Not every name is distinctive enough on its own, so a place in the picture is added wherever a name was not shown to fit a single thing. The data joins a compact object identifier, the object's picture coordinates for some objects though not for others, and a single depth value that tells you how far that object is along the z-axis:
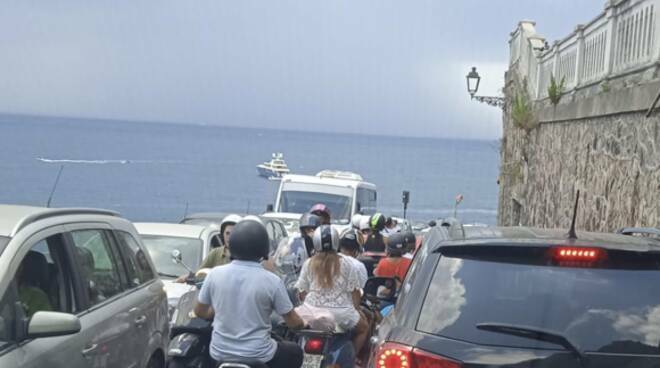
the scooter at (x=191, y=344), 6.39
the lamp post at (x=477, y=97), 27.62
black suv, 4.04
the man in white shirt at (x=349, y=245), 8.58
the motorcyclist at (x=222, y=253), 9.45
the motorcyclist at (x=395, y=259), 9.15
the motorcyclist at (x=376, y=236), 13.60
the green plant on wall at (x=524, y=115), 19.39
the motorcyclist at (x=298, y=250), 10.61
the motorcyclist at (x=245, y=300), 5.89
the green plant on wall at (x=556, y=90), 16.16
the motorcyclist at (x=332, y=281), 7.25
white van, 24.02
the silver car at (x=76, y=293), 4.48
